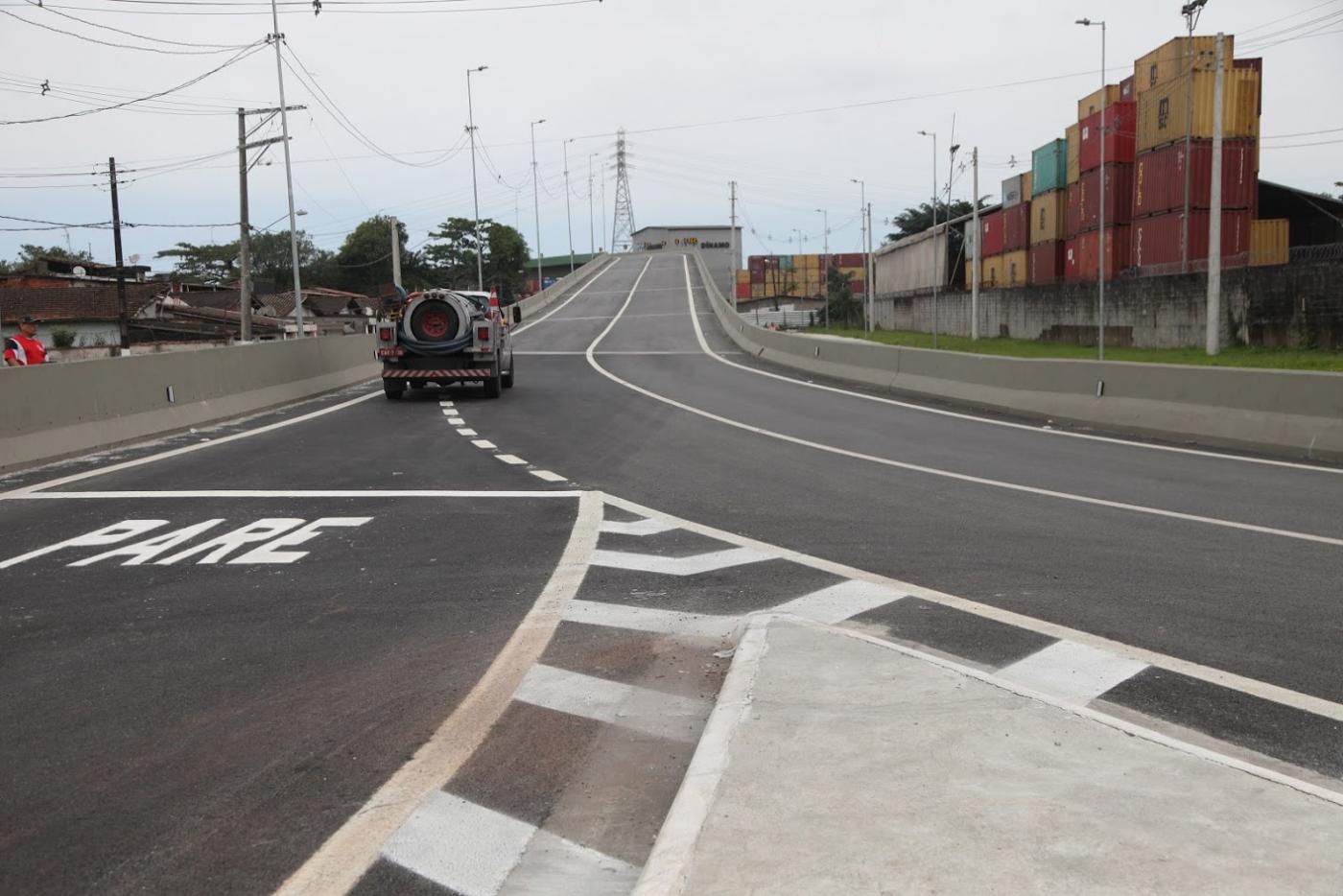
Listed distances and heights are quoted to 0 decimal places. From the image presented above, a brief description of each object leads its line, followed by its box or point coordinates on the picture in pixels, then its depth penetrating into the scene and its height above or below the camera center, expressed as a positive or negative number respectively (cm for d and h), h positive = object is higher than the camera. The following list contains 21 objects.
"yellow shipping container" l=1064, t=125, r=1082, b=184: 5007 +675
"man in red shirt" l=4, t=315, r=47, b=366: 1720 -15
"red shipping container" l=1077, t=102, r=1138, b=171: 4566 +672
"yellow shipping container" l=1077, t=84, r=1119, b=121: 4900 +857
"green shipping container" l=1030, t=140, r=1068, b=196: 5341 +654
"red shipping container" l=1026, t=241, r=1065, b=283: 5431 +221
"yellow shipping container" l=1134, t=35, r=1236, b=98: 4122 +880
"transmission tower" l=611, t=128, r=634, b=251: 17964 +2237
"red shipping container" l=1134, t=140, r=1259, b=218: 4034 +451
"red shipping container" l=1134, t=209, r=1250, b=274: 4119 +238
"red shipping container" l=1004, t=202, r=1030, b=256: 5847 +420
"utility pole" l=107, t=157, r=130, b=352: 5194 +170
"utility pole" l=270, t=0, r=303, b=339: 4606 +618
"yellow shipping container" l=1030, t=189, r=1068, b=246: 5403 +432
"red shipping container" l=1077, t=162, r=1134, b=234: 4706 +456
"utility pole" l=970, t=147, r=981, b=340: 5147 +164
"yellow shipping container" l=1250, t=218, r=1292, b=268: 4066 +225
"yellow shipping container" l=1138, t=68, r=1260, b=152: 4034 +686
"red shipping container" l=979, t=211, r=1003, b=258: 6300 +418
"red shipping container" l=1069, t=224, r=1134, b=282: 4731 +231
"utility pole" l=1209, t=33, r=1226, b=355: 3172 +164
